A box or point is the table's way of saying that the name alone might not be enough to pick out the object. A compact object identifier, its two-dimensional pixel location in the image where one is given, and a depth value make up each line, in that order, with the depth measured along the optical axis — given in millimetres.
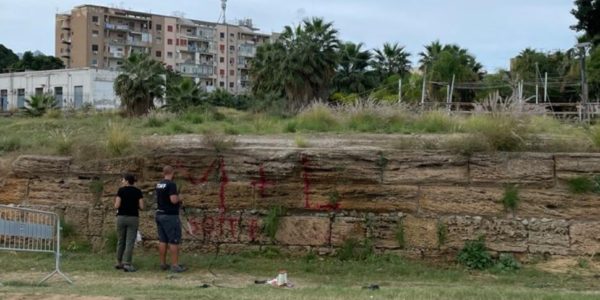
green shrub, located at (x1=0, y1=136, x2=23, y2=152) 14922
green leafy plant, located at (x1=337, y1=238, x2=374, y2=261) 11281
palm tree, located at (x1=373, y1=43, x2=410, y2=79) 69062
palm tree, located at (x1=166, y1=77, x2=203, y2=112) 42819
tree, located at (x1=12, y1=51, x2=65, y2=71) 94938
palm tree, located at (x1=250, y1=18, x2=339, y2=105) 45719
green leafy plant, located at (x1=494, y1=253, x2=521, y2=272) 10695
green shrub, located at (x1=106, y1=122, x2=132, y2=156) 12920
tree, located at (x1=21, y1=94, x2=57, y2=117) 41688
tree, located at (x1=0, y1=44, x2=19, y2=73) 99912
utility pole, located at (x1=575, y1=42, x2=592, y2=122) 23564
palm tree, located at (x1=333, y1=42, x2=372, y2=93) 59062
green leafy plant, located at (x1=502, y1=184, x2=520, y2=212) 11062
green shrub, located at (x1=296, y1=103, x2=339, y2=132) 16250
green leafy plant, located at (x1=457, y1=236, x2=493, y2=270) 10828
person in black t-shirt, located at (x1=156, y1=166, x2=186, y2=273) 10734
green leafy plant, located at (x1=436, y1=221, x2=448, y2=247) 11133
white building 69938
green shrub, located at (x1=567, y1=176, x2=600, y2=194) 10961
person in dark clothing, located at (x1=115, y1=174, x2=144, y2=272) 10938
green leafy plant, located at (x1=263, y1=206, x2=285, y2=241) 11664
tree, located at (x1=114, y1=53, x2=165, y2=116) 38031
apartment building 110188
